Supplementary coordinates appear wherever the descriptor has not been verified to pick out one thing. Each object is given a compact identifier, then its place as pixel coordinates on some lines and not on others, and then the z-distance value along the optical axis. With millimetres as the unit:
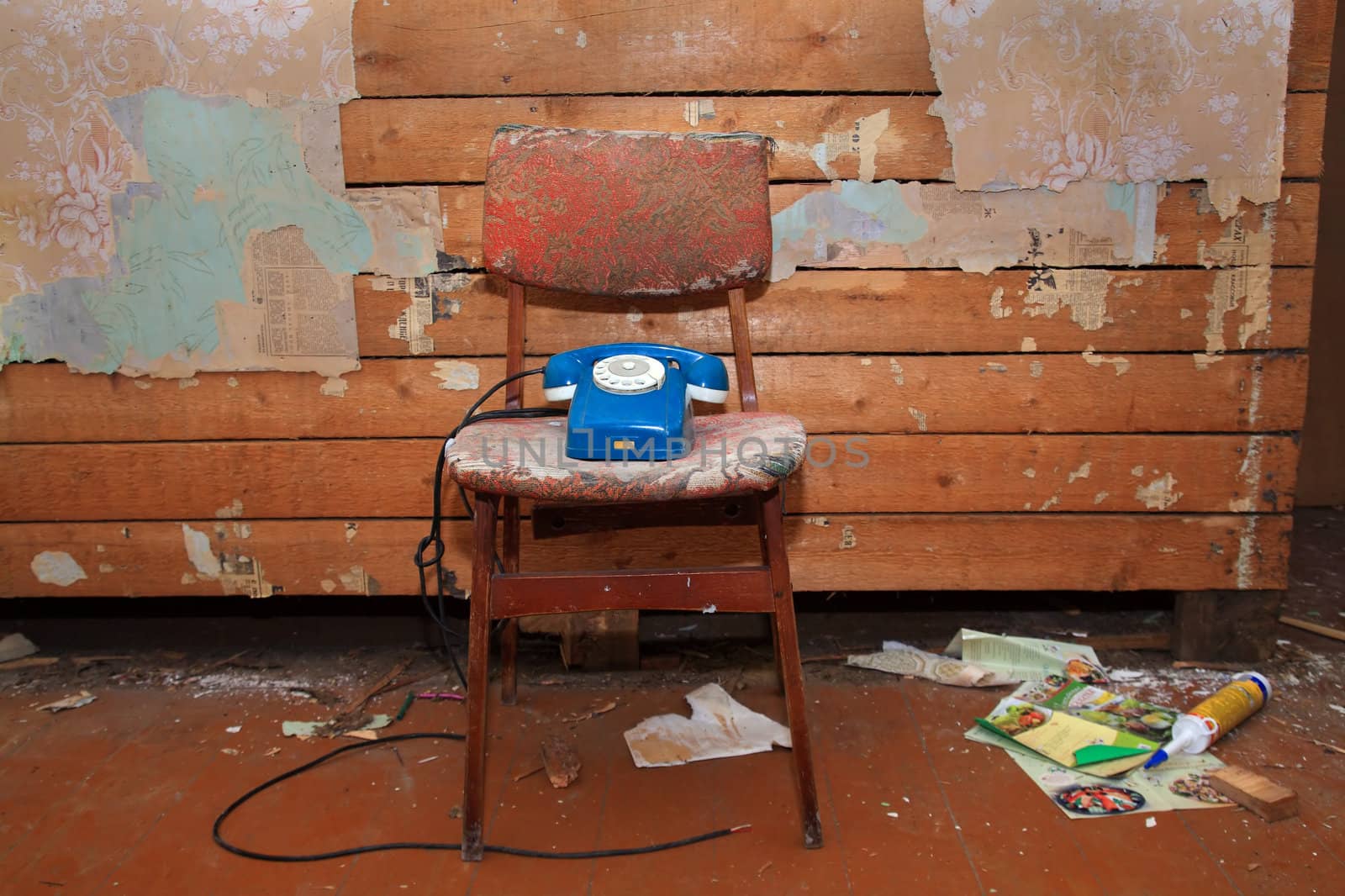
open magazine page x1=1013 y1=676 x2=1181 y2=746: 1552
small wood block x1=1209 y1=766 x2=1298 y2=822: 1318
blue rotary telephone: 1163
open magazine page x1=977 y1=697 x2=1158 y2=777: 1443
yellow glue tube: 1476
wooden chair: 1132
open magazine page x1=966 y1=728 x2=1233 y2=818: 1349
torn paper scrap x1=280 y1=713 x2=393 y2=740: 1603
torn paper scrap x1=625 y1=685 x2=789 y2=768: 1513
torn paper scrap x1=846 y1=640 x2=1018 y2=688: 1727
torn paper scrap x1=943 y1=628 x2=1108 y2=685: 1749
